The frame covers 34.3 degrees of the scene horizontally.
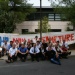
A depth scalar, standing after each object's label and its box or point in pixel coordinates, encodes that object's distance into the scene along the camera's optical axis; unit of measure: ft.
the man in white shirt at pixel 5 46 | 27.67
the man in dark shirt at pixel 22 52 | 24.44
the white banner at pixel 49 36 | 30.85
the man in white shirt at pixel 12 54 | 23.72
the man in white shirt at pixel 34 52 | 24.42
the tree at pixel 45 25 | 49.54
